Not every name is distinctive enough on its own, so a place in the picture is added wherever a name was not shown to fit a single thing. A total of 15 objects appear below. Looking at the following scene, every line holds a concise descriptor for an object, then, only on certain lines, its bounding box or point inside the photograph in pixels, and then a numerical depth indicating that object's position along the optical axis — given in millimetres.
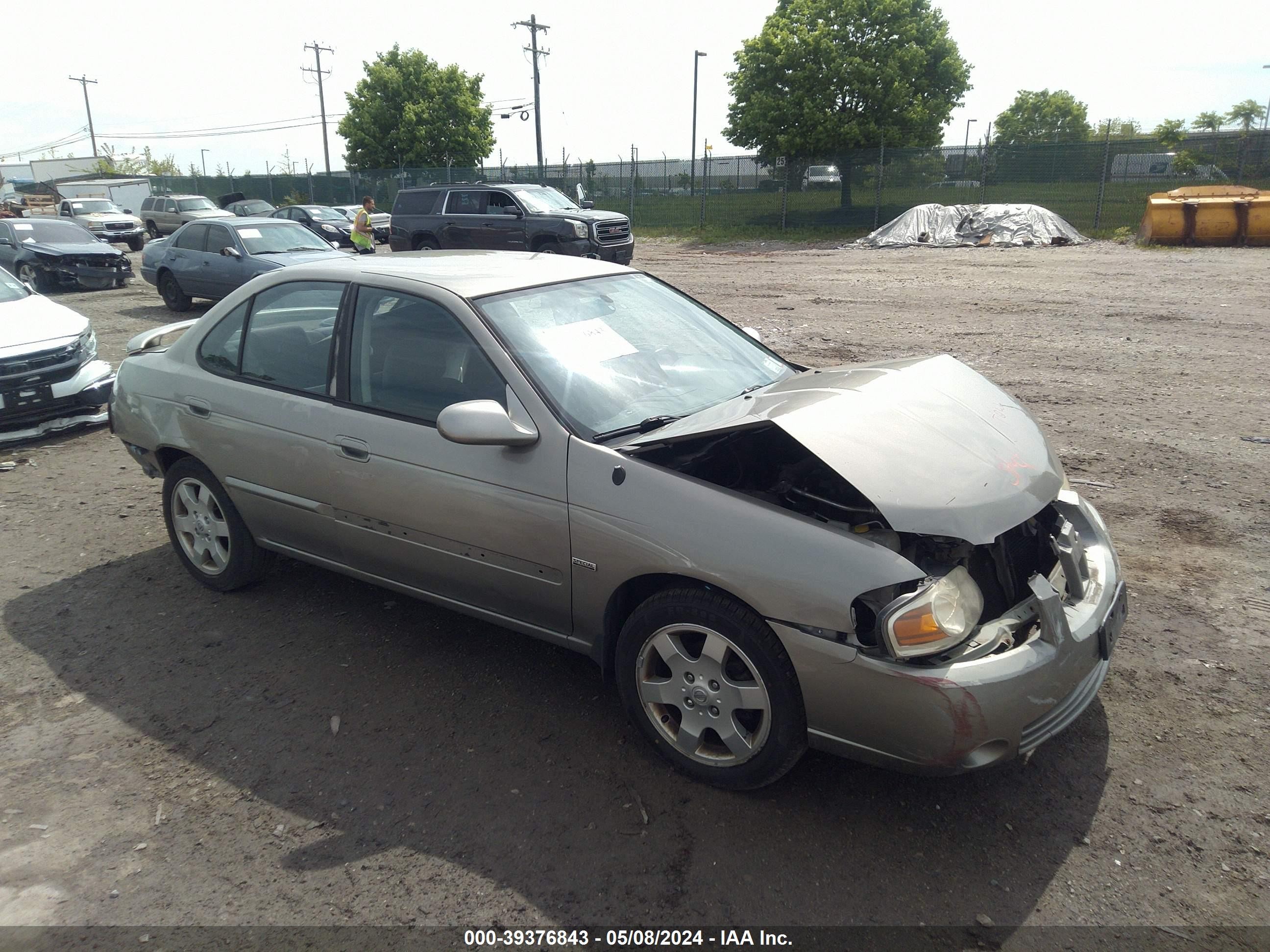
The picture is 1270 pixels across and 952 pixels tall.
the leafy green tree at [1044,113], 88375
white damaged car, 7445
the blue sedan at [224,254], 13312
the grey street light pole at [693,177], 32938
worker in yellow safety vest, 15883
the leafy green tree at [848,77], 32500
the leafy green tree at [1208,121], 61725
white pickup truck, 29312
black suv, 18047
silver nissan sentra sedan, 2727
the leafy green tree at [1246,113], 74562
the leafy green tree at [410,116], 47594
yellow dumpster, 20156
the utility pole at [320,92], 60375
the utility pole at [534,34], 50281
